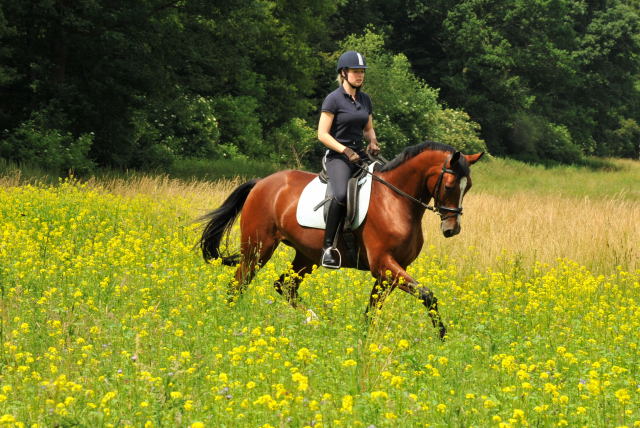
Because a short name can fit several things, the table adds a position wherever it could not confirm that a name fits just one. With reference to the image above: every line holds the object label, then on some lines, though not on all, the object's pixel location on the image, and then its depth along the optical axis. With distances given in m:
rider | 16.72
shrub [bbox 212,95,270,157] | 78.06
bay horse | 15.59
